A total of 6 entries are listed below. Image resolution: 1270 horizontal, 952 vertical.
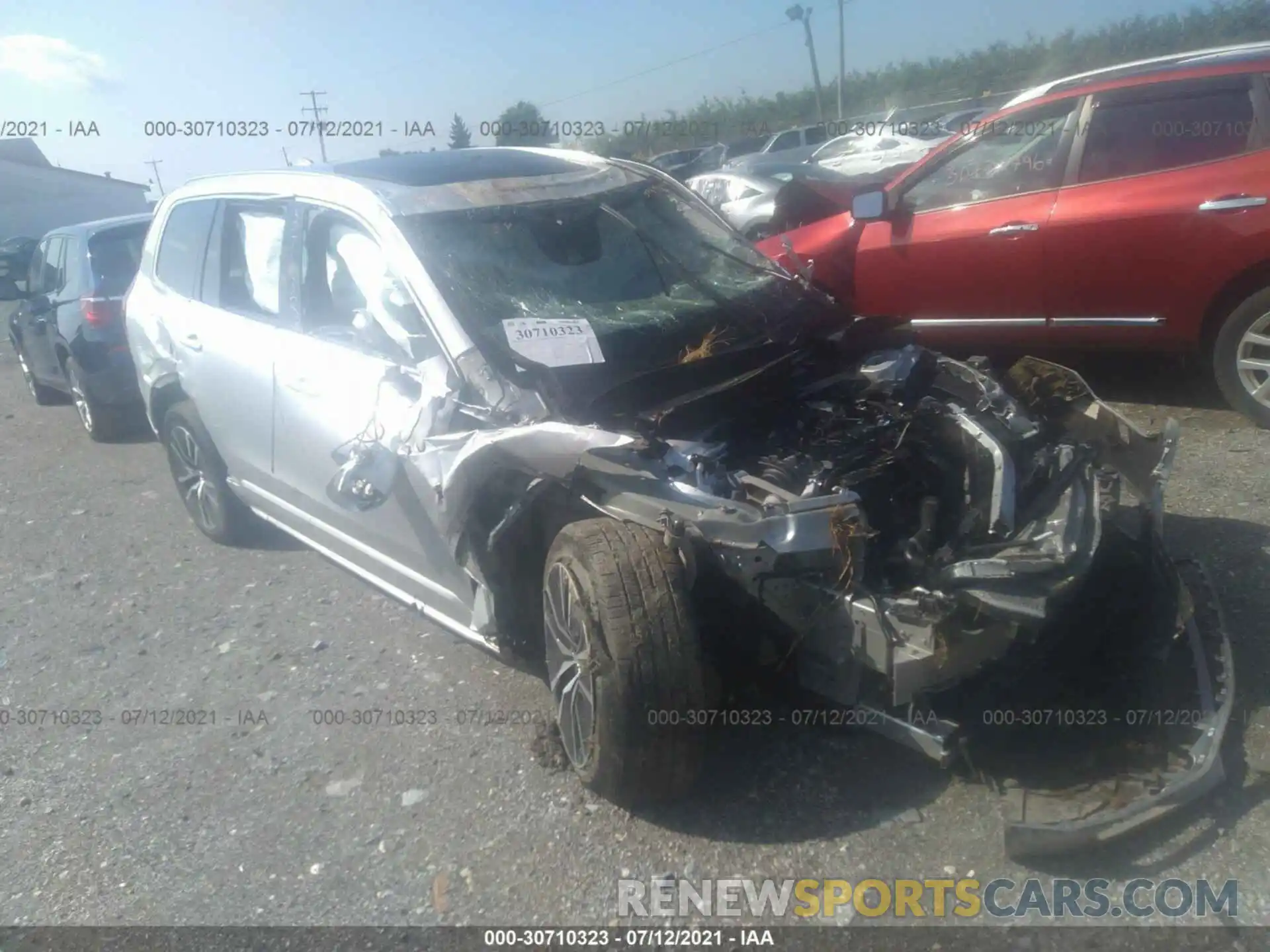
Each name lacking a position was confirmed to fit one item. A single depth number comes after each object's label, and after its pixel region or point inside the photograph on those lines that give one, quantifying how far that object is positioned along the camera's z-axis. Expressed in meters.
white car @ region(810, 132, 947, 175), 17.03
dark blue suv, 7.25
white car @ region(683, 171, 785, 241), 12.10
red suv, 4.83
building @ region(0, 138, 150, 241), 34.12
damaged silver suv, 2.58
